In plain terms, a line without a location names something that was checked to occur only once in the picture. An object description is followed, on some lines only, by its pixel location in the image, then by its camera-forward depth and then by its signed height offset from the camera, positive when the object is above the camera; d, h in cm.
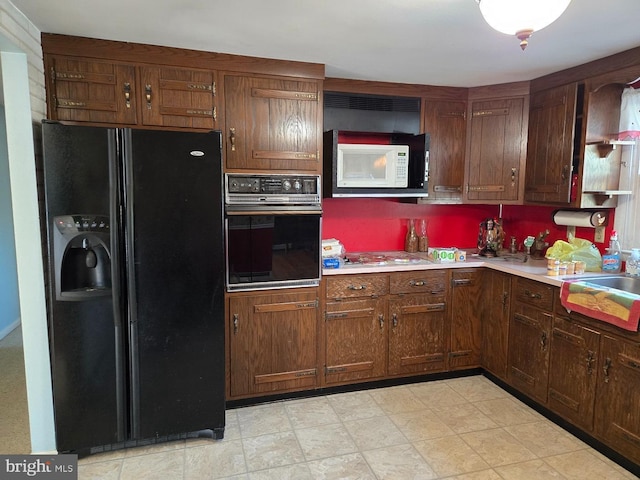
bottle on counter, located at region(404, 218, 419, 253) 349 -32
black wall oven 255 -19
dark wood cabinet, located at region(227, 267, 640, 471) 234 -92
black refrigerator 205 -43
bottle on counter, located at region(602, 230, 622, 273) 269 -36
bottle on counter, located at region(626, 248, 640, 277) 257 -38
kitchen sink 253 -49
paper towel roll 281 -11
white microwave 287 +25
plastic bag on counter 278 -35
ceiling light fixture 124 +57
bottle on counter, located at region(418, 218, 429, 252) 350 -35
